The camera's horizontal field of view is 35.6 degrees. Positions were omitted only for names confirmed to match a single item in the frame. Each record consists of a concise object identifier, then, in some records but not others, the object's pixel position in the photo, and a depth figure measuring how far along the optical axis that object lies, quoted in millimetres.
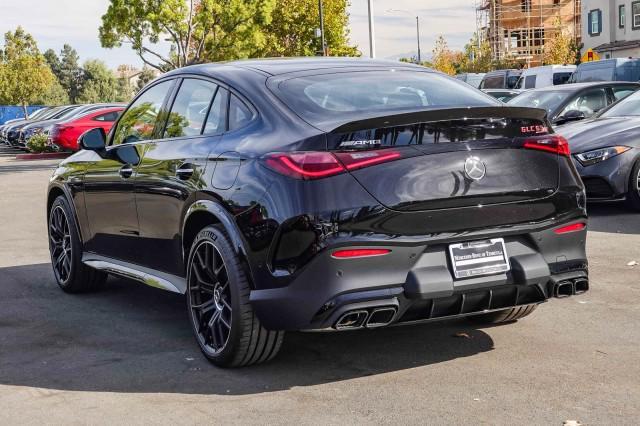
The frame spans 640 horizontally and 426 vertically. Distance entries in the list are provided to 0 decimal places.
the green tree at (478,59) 76625
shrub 32031
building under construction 85062
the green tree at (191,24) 34844
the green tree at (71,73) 136500
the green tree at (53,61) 148500
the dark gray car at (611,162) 10844
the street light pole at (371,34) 38312
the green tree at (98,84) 122938
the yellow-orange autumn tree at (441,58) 87562
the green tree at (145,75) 160000
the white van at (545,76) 35375
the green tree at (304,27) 54219
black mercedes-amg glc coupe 4660
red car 30000
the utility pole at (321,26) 47750
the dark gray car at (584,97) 14094
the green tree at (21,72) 64438
